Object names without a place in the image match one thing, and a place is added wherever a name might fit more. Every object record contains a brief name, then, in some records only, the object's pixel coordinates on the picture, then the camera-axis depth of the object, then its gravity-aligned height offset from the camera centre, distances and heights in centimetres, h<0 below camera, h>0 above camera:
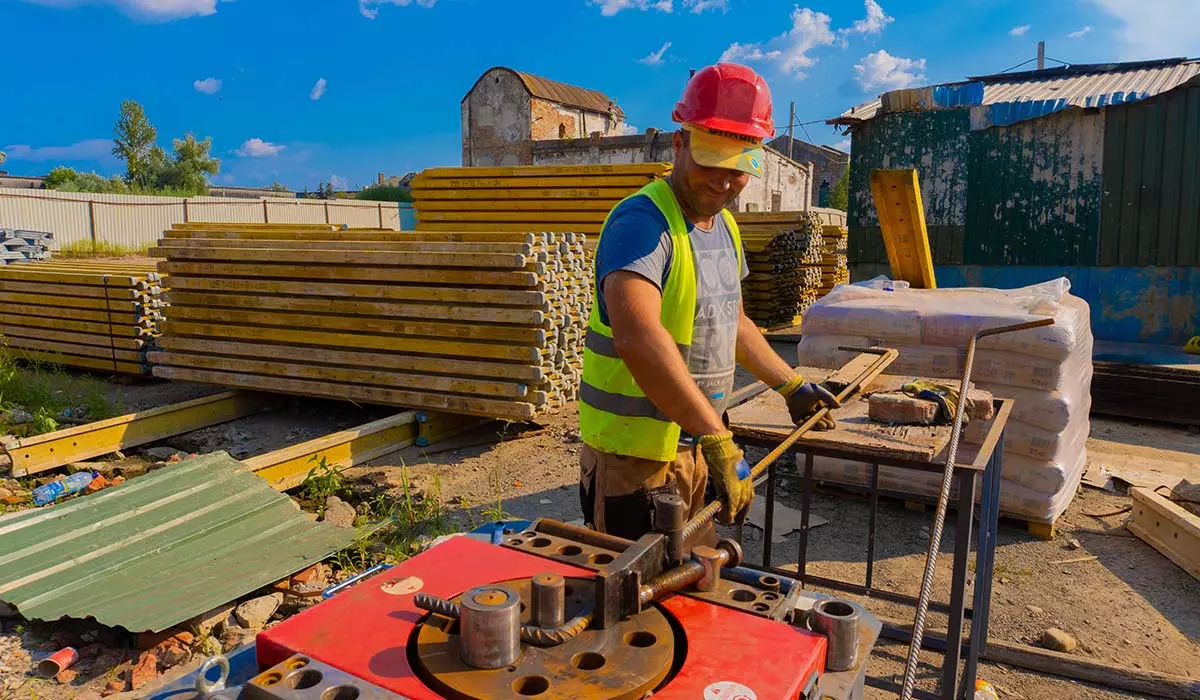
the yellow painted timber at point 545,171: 968 +122
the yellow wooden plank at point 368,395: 652 -113
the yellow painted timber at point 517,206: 1000 +79
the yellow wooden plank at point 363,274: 643 -7
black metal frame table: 287 -116
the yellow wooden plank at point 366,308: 641 -37
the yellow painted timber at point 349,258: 644 +8
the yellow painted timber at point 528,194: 988 +93
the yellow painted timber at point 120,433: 588 -136
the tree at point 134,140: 4153 +675
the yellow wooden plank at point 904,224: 680 +33
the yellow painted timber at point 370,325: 647 -52
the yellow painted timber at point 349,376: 651 -97
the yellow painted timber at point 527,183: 986 +108
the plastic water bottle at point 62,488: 533 -151
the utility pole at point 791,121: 3773 +676
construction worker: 205 -17
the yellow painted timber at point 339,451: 550 -140
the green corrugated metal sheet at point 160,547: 373 -151
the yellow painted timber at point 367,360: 647 -82
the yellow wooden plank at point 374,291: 639 -22
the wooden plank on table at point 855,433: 288 -65
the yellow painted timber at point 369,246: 645 +19
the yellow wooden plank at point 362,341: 650 -67
